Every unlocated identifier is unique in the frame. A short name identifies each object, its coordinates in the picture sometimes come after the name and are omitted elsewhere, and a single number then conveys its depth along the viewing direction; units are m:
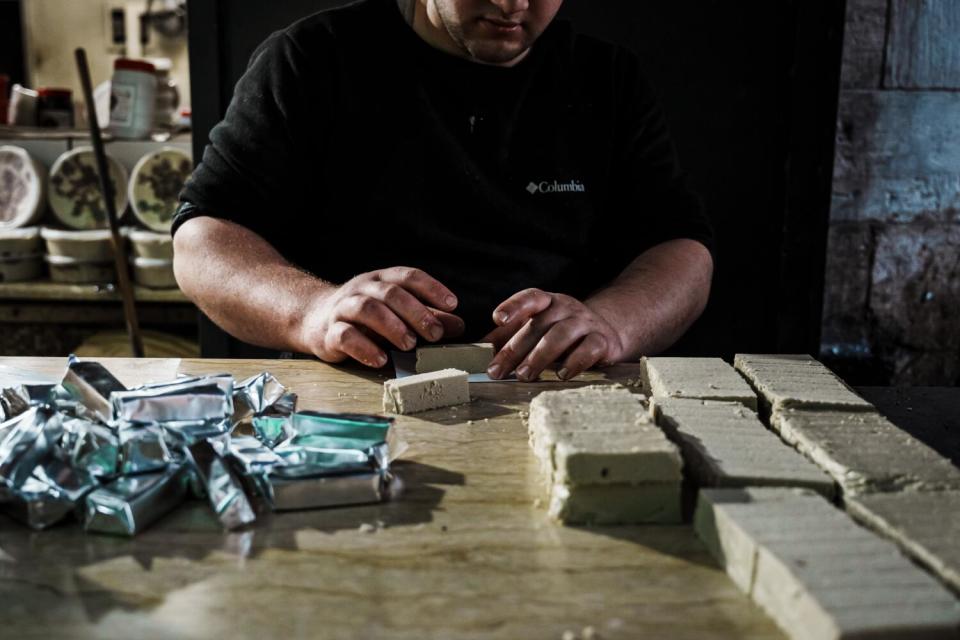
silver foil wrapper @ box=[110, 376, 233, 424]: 1.10
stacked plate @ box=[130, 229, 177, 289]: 3.65
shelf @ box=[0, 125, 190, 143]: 3.86
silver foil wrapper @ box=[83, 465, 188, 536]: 0.96
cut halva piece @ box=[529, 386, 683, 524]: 1.01
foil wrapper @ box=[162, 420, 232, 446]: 1.08
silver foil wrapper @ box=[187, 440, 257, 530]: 0.99
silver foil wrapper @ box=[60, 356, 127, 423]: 1.16
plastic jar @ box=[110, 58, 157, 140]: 3.75
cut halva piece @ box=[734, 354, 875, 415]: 1.28
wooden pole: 3.52
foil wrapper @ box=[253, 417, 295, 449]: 1.20
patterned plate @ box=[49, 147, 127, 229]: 3.81
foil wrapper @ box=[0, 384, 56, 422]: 1.23
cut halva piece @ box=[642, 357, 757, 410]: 1.31
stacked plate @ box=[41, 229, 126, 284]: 3.68
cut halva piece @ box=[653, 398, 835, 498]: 1.02
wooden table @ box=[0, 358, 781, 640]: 0.80
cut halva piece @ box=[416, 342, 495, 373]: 1.51
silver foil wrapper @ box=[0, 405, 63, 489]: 1.01
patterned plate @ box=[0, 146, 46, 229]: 3.75
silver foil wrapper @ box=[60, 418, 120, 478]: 1.03
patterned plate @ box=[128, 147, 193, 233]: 3.70
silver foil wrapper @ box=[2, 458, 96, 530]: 0.98
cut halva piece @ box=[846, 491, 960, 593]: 0.85
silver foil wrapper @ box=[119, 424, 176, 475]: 1.03
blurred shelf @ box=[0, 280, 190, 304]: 3.72
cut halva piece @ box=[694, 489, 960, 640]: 0.74
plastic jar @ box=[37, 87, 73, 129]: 4.12
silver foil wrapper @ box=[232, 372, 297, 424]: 1.28
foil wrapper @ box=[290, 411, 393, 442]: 1.14
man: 1.86
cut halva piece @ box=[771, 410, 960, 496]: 1.03
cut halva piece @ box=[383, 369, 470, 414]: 1.36
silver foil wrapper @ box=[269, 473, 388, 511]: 1.03
